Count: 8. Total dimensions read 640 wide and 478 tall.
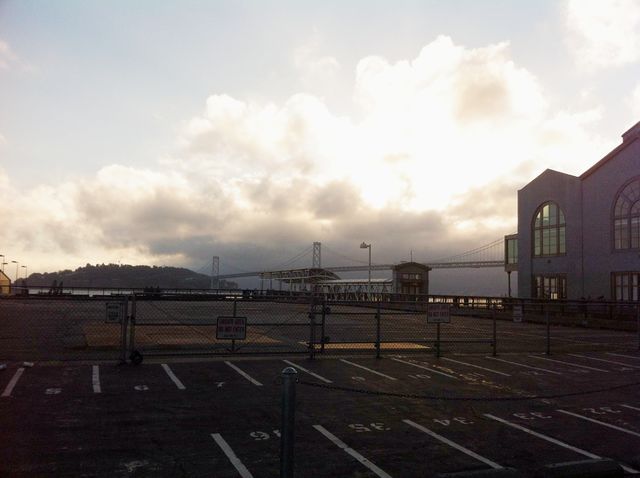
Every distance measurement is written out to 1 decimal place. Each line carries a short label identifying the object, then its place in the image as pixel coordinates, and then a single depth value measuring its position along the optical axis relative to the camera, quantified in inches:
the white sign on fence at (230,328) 503.2
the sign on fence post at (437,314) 569.2
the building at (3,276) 2513.8
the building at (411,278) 2250.2
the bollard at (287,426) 159.8
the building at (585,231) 1553.9
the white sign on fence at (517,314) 658.8
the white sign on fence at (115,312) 469.7
